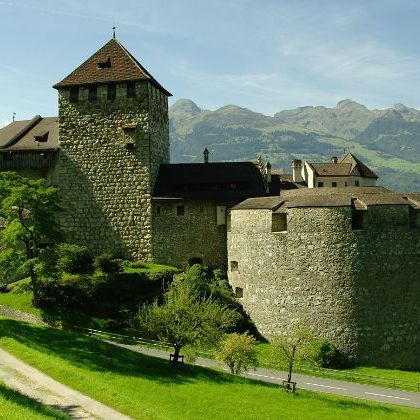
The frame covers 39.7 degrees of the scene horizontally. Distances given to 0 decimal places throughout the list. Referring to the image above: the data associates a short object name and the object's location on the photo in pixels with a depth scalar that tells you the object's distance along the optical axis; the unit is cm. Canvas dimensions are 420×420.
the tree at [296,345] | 3392
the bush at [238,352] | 3281
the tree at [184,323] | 3341
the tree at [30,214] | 3956
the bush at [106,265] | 4531
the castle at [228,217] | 4062
